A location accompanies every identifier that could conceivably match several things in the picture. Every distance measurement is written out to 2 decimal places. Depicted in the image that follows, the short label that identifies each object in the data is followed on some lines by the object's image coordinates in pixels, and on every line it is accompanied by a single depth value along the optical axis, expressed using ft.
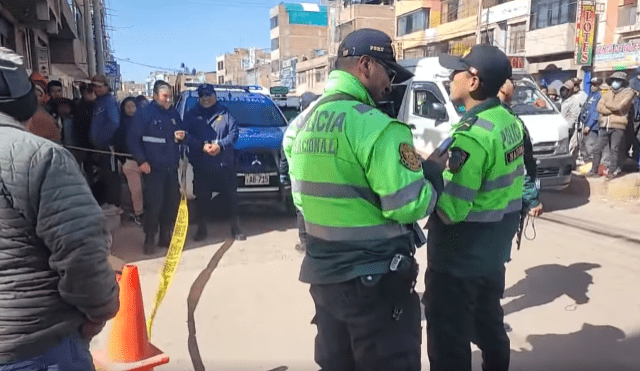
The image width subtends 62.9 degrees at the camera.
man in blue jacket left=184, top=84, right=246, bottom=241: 21.07
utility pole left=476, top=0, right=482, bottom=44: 105.81
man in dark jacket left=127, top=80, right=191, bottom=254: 19.34
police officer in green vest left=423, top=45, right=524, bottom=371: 8.00
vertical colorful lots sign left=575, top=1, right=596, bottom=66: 78.54
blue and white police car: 22.90
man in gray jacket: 5.04
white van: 24.94
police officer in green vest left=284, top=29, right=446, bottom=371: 6.23
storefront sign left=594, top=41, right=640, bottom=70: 71.41
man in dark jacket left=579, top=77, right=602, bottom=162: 30.70
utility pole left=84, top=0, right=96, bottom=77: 55.88
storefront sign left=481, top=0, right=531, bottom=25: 99.53
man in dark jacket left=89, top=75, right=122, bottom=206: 21.59
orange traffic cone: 9.42
